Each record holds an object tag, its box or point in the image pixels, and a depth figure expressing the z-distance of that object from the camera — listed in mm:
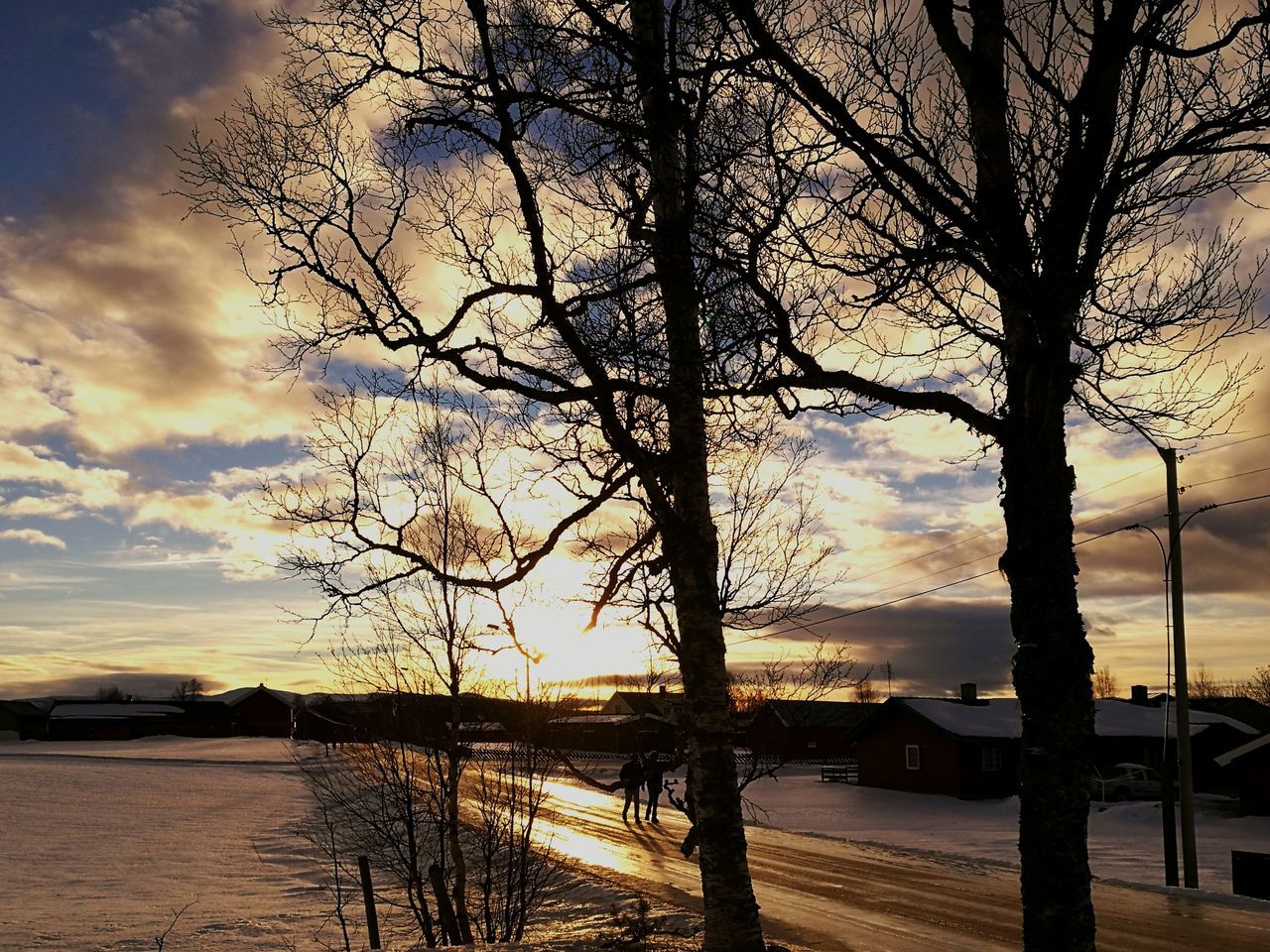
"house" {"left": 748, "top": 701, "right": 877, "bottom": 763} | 71938
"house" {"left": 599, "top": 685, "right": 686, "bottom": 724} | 91188
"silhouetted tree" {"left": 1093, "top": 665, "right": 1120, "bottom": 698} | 144188
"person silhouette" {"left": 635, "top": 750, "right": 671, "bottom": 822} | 29622
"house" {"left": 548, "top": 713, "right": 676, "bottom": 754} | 73812
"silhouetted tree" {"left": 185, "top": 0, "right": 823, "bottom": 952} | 7863
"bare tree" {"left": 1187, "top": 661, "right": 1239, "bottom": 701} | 153625
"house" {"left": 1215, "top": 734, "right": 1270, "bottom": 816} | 35719
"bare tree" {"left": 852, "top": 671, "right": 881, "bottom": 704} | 155000
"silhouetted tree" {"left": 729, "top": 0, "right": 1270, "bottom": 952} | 6004
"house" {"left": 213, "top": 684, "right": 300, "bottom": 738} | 107312
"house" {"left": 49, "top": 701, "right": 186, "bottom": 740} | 99519
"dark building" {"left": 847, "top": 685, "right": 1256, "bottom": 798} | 45281
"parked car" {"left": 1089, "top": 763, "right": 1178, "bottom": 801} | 42000
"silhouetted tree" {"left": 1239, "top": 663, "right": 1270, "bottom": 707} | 123300
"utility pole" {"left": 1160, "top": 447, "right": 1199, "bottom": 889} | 19984
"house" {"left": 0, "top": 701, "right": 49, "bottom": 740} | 107375
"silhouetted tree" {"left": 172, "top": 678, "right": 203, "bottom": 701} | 180225
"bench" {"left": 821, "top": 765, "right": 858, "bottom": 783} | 55438
